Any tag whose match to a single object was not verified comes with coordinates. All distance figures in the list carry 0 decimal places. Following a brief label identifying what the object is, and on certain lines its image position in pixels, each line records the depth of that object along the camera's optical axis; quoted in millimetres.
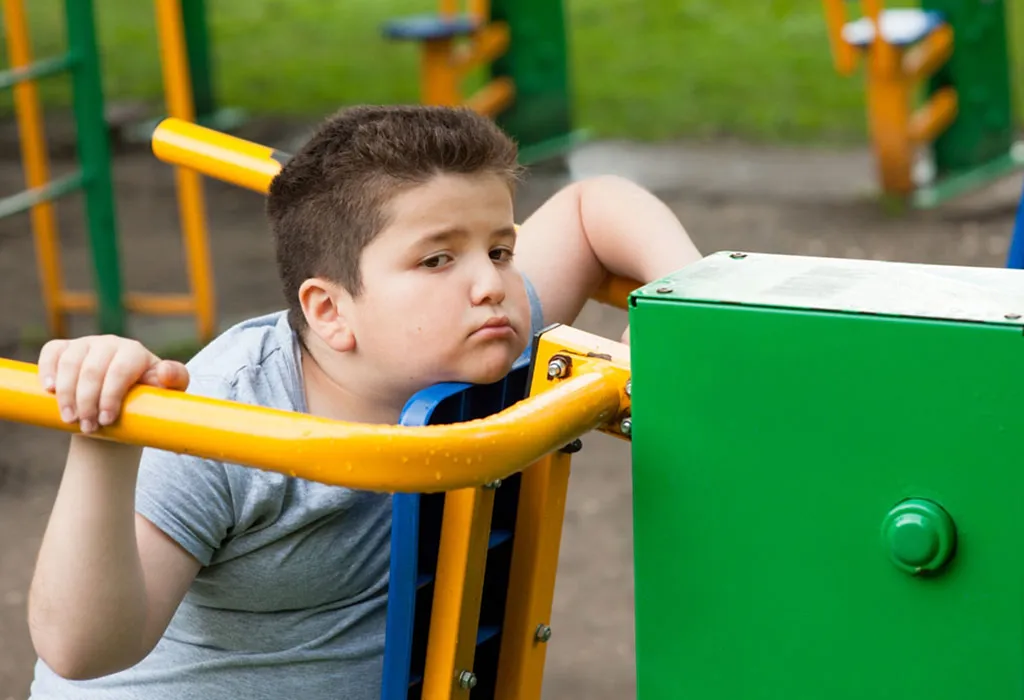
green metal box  2168
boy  2629
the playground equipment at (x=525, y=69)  12242
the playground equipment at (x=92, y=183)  8234
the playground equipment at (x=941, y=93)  10836
